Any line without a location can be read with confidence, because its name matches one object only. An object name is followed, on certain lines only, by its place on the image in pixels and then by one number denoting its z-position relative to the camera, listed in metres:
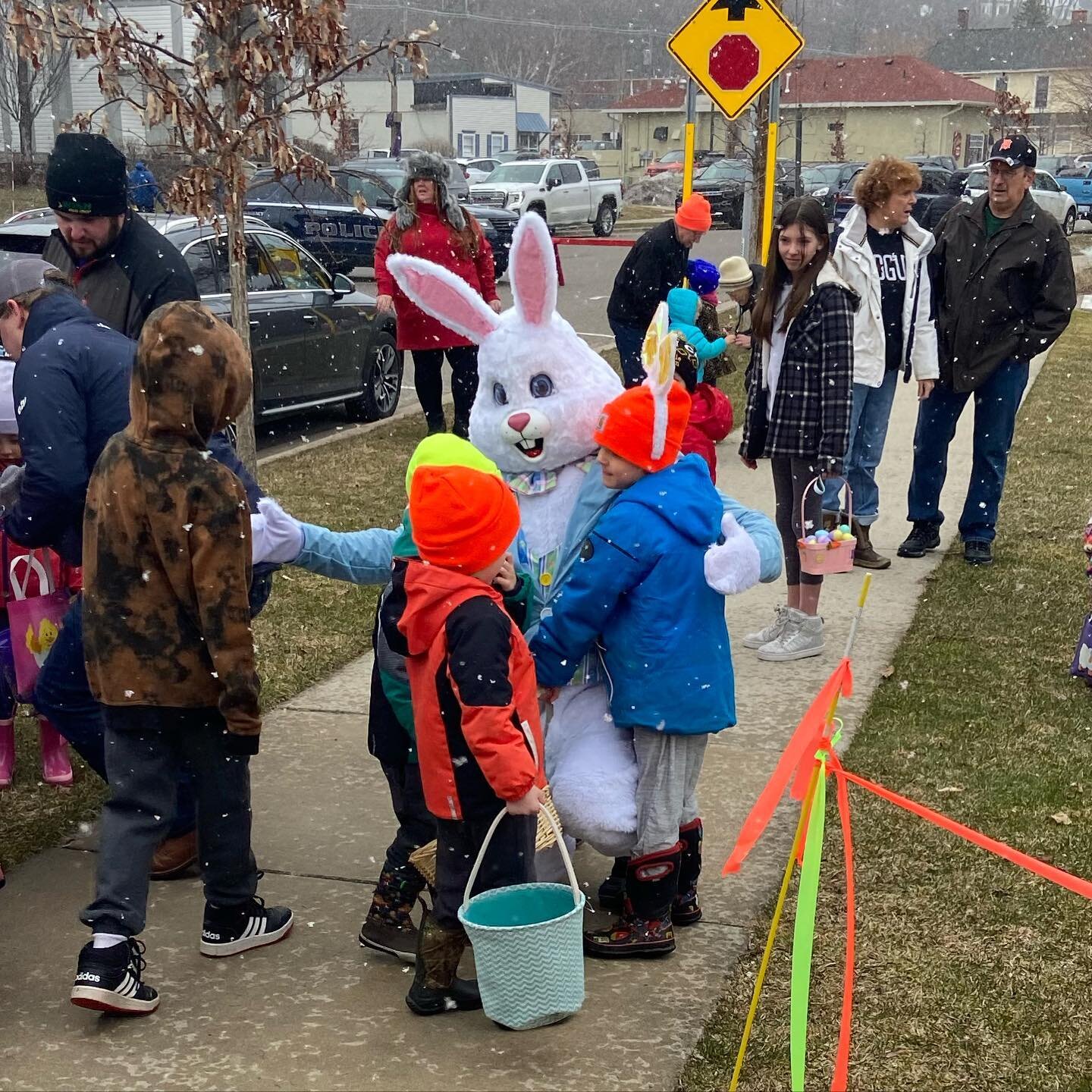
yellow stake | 2.93
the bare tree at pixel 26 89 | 36.84
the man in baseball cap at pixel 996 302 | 6.98
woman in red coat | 9.12
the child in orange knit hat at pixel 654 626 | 3.51
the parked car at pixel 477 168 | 38.50
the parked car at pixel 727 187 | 36.47
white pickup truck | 31.20
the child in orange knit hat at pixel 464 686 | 3.14
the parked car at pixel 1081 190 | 39.50
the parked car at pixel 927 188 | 27.72
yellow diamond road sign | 9.84
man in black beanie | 4.77
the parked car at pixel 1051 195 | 34.72
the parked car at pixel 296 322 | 10.05
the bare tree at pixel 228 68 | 7.02
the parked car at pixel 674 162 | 46.70
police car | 19.61
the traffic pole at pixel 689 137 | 10.29
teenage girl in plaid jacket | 5.77
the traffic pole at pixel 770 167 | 10.73
